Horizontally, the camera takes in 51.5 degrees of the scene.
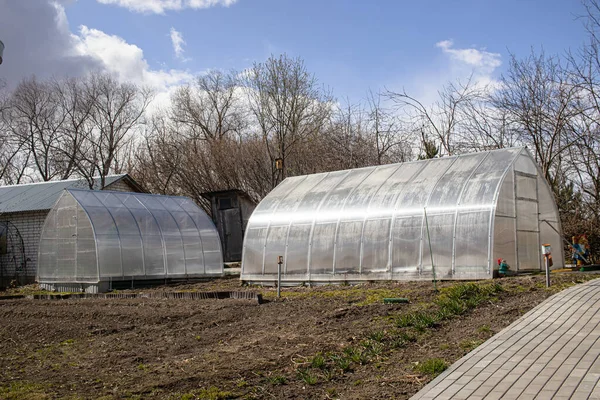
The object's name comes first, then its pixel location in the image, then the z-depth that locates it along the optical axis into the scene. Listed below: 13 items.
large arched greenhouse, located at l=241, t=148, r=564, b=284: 15.16
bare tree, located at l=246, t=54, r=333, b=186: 34.34
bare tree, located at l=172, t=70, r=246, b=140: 44.06
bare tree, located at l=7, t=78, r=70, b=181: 40.44
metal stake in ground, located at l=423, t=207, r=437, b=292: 14.68
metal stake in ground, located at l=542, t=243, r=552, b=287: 11.19
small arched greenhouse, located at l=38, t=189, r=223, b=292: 20.28
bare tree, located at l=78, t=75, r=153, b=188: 37.97
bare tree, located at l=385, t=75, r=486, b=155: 26.41
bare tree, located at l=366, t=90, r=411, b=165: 31.19
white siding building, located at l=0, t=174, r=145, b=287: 31.30
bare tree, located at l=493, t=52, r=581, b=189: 20.84
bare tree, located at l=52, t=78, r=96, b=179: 38.44
